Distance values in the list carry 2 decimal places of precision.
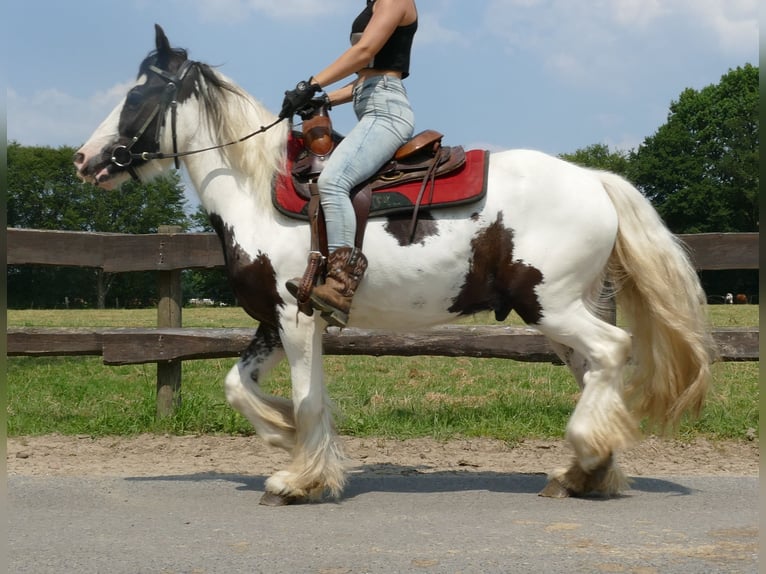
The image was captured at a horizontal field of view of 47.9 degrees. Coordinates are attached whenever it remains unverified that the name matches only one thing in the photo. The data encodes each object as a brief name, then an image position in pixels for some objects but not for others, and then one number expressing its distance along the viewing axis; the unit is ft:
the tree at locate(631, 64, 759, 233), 163.53
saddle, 15.94
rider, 15.48
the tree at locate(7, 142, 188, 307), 143.84
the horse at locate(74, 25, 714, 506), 15.99
